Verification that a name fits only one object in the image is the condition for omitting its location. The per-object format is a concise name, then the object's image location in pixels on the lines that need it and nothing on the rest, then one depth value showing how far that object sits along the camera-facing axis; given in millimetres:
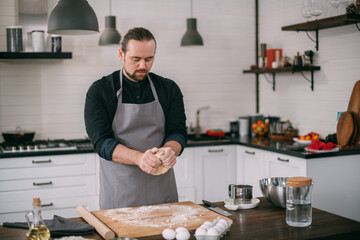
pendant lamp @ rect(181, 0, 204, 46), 5105
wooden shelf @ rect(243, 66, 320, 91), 4887
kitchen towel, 2104
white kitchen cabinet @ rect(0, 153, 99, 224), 4391
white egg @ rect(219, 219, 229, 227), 2049
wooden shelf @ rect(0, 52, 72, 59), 4676
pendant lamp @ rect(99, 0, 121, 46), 4879
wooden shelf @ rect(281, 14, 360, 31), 4098
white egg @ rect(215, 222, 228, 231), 2000
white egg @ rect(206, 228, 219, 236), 1923
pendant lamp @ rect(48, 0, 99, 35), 2973
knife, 2404
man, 2721
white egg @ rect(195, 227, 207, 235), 1930
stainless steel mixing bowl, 2451
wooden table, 2066
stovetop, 4496
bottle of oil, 1912
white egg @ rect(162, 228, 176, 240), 1984
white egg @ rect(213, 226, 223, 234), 1963
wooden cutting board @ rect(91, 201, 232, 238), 2139
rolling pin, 2053
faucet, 5660
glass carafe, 2199
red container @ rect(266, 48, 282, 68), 5445
